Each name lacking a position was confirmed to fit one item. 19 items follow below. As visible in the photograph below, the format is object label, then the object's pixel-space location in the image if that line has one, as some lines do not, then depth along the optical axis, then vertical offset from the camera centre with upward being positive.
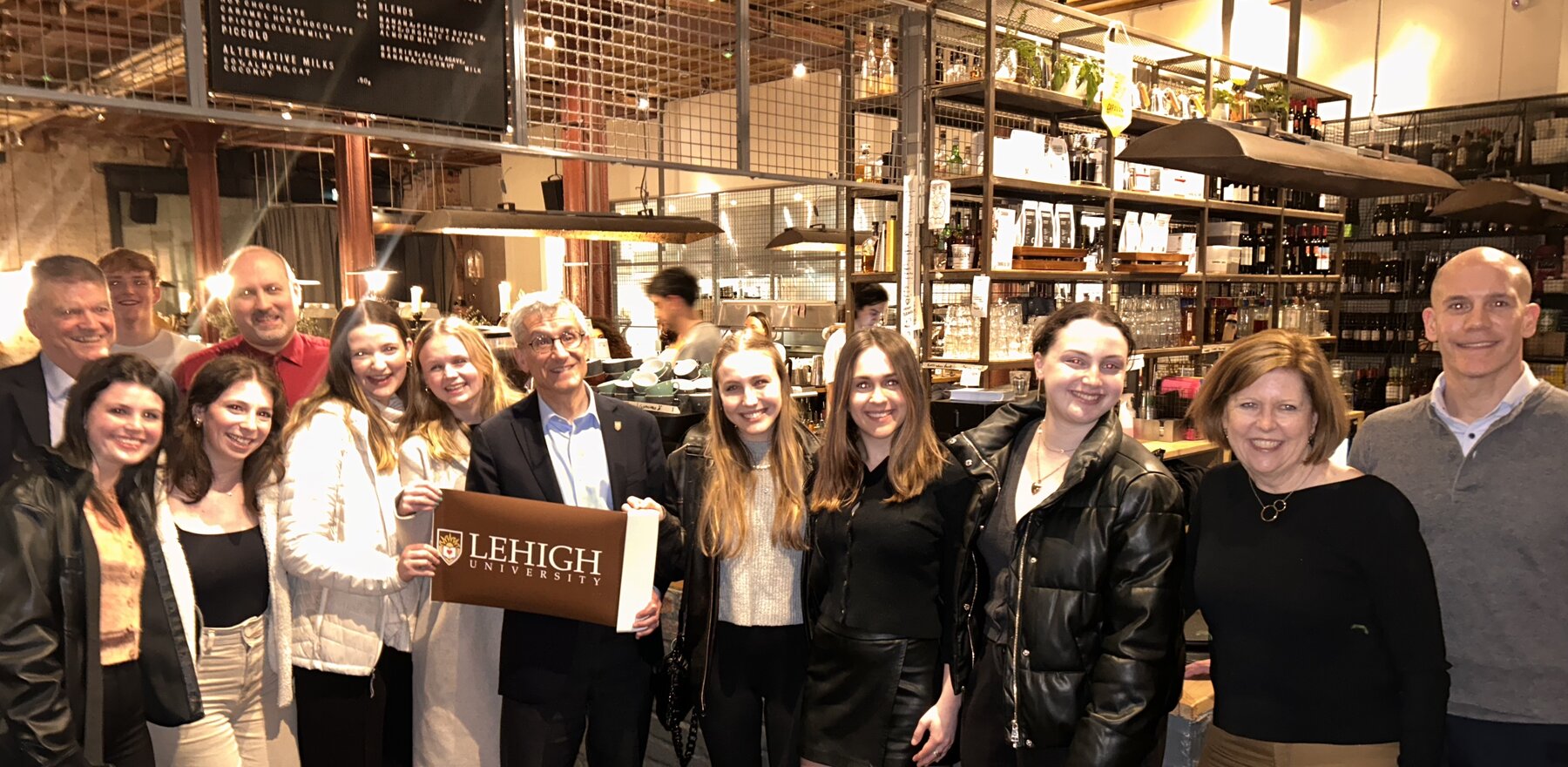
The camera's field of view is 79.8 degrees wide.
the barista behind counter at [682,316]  6.67 -0.20
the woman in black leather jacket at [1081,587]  1.93 -0.63
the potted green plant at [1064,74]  5.26 +1.20
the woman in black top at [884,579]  2.21 -0.69
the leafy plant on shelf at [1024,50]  5.06 +1.28
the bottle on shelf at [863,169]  4.90 +0.62
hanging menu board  2.85 +0.76
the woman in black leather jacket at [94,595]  1.93 -0.66
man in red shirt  3.12 -0.12
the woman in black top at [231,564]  2.29 -0.68
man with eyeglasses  2.41 -0.56
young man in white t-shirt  3.55 -0.07
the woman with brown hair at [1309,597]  1.75 -0.59
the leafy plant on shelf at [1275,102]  6.78 +1.34
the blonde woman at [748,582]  2.37 -0.75
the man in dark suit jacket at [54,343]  2.65 -0.16
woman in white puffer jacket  2.43 -0.71
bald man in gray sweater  1.98 -0.48
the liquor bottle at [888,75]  5.00 +1.14
